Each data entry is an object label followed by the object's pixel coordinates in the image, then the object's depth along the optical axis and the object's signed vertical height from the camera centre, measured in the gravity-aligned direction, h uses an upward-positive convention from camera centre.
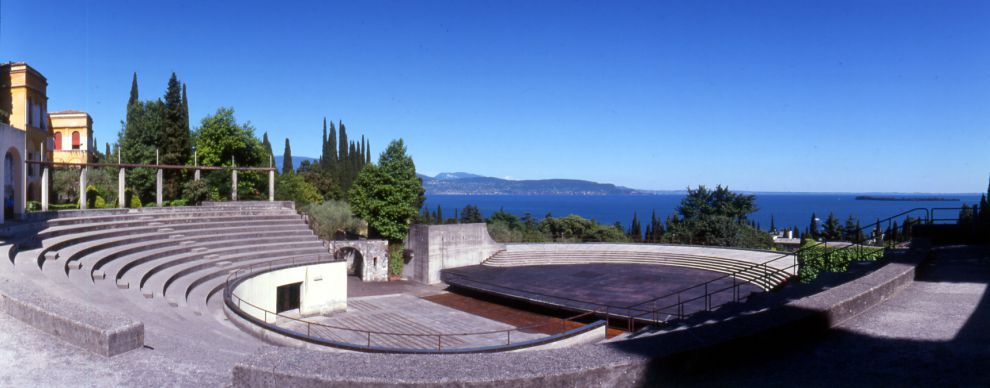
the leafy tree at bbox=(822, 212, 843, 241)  70.88 -4.71
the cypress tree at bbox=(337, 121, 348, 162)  57.97 +5.67
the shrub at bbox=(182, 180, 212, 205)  28.16 +0.13
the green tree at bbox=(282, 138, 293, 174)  51.52 +3.70
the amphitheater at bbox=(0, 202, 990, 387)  3.72 -1.76
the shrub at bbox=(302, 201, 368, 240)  32.31 -1.72
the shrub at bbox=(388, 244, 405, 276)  30.73 -4.05
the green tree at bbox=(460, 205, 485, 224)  74.92 -3.02
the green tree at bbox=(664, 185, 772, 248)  39.44 -2.05
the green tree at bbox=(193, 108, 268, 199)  32.41 +3.03
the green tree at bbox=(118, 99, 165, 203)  33.16 +3.81
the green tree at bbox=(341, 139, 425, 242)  32.00 +0.04
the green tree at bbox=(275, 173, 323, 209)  40.16 +0.31
